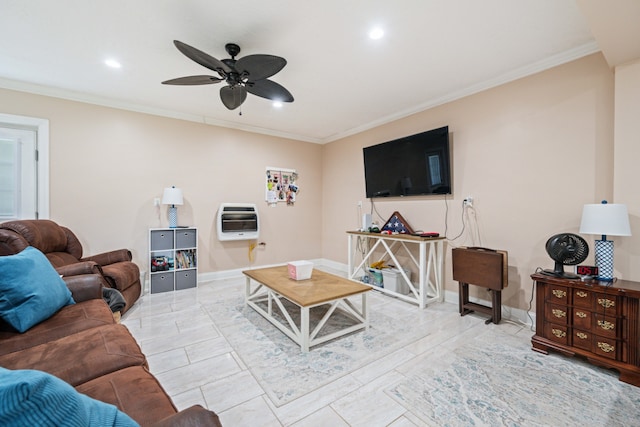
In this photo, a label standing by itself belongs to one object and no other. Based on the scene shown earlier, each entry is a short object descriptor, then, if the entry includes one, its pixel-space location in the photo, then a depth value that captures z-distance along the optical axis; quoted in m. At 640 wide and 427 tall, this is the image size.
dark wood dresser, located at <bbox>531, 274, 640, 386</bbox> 1.85
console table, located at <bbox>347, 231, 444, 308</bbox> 3.19
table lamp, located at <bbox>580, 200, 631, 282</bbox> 1.97
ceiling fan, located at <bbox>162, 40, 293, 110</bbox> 2.02
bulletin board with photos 4.91
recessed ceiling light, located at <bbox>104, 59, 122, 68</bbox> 2.63
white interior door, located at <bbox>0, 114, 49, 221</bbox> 3.13
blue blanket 0.43
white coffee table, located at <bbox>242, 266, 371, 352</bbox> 2.20
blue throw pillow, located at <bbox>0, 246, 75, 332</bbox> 1.53
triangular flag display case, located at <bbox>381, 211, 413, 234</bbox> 3.86
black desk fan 2.19
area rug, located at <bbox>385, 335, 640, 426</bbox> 1.54
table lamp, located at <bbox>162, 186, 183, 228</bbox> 3.71
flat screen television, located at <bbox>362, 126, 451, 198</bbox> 3.40
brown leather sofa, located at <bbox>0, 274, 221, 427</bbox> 0.95
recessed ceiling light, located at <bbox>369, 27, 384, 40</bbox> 2.17
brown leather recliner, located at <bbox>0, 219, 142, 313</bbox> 2.30
